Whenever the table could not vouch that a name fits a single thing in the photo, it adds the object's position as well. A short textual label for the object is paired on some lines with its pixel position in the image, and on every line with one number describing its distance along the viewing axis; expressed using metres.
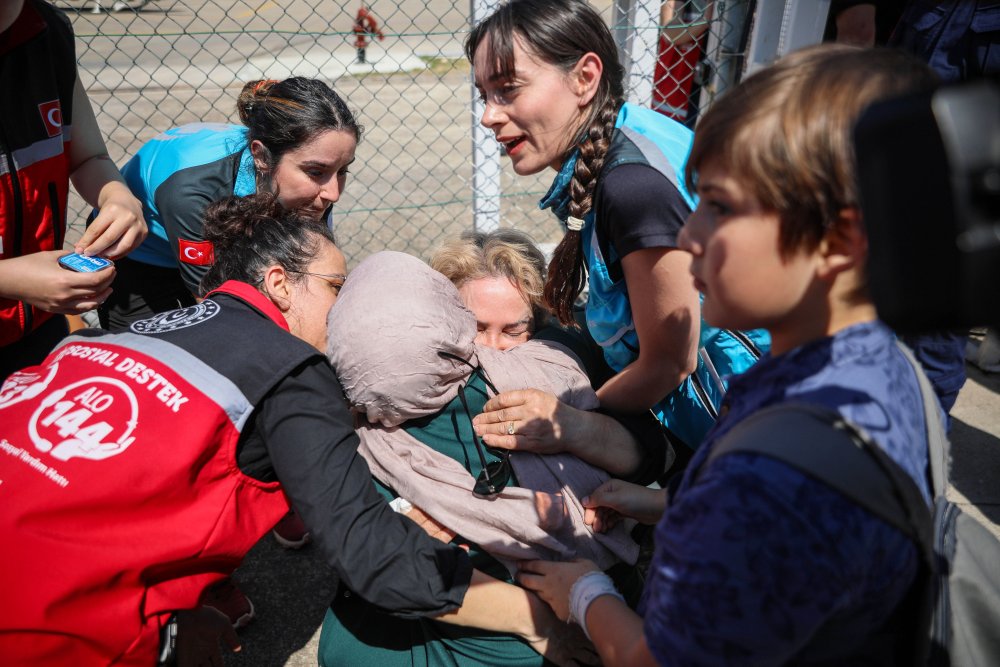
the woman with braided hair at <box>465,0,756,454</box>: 1.69
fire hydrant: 10.52
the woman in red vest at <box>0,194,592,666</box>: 1.35
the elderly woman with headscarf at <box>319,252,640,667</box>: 1.62
